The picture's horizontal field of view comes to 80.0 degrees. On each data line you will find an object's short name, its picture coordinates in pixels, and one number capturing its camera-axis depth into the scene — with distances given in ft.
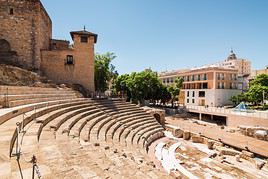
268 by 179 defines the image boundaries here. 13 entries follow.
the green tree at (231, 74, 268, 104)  83.30
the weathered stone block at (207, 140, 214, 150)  40.75
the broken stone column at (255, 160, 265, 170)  30.32
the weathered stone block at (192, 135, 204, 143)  45.62
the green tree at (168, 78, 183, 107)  92.84
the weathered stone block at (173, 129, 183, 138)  49.80
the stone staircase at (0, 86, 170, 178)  10.34
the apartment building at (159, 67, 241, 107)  101.81
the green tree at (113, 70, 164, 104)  82.94
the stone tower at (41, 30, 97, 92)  58.49
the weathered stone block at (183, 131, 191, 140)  48.72
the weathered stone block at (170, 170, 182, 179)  25.43
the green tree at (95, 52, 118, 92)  80.79
